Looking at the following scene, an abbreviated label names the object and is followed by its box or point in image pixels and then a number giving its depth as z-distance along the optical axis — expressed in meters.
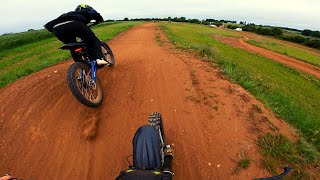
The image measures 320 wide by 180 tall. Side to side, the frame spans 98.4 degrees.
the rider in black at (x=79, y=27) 2.91
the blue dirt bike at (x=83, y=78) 2.58
